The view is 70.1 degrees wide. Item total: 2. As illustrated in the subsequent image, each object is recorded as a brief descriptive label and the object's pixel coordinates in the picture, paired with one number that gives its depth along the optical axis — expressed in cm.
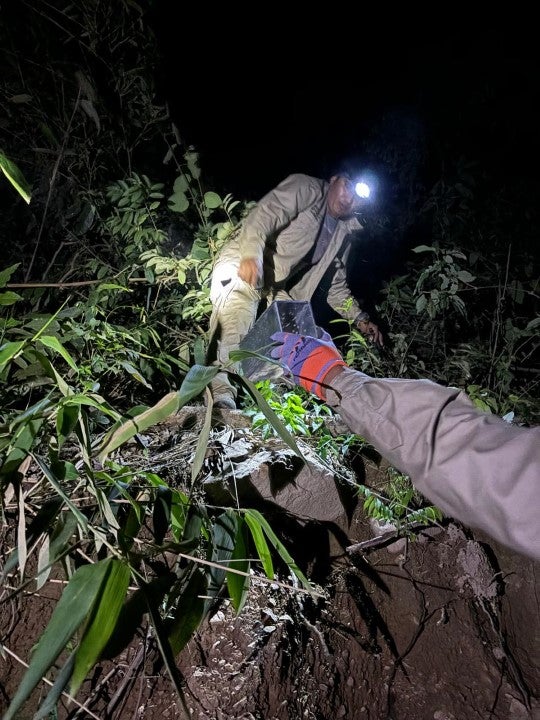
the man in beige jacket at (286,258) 287
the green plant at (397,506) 209
